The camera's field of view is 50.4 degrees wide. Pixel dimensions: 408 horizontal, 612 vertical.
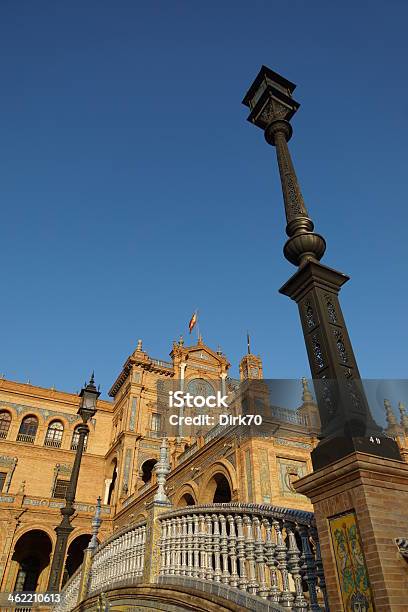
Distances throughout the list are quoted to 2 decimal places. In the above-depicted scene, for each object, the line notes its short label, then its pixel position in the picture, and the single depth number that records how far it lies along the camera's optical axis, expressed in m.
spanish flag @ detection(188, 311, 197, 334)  34.66
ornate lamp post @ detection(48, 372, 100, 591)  10.83
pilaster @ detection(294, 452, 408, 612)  2.88
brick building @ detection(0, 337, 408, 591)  15.56
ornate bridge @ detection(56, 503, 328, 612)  3.85
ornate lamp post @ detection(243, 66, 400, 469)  3.59
